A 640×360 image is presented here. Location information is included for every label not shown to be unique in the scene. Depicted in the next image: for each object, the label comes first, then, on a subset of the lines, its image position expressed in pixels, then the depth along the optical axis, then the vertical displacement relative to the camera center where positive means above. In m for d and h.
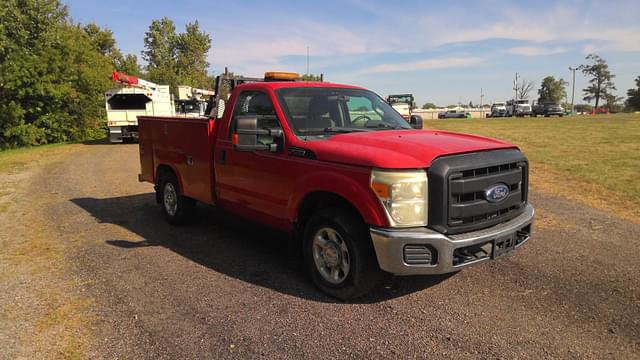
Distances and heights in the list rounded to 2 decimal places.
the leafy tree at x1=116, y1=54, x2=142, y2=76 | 56.93 +6.02
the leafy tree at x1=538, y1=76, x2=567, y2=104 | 109.66 +3.63
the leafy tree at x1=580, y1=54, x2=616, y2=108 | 107.81 +6.07
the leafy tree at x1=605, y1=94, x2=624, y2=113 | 104.70 +0.77
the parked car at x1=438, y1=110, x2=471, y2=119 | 80.06 -1.24
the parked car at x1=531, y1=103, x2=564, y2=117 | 57.81 -0.53
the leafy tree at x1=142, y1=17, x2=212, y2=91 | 70.25 +9.79
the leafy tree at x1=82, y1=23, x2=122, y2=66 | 54.25 +9.11
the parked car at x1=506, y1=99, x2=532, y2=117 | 61.63 -0.24
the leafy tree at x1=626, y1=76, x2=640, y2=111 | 85.51 +0.89
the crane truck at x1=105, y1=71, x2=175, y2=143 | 22.53 +0.47
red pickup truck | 3.64 -0.64
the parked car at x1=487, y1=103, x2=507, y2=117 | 68.31 -0.49
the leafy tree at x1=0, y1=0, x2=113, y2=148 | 23.62 +1.99
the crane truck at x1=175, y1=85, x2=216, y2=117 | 23.82 +0.65
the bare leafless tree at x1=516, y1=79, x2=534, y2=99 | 111.62 +3.13
